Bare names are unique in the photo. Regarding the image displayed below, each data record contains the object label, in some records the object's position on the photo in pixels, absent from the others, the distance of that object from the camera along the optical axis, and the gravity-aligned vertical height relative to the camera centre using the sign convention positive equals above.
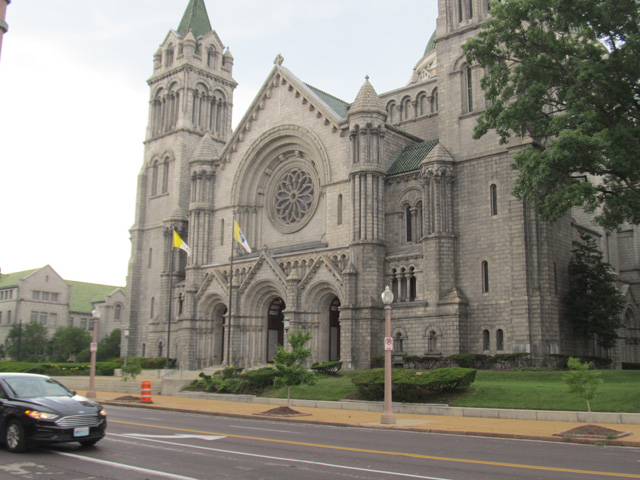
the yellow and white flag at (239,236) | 46.12 +8.38
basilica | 37.62 +8.22
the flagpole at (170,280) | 52.03 +6.20
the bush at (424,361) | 36.57 -0.11
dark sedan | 13.20 -1.25
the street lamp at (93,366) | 32.09 -0.50
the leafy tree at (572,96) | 26.20 +11.10
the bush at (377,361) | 38.74 -0.13
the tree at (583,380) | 19.17 -0.57
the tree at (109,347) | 68.25 +0.96
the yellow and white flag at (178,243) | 50.81 +8.67
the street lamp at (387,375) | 21.25 -0.53
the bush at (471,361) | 35.38 -0.07
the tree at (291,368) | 26.14 -0.39
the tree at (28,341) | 75.62 +1.72
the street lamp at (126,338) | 54.41 +1.55
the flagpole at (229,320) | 45.14 +2.64
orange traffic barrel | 30.48 -1.67
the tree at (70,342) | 74.19 +1.55
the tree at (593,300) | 36.47 +3.34
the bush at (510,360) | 34.34 +0.00
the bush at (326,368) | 36.34 -0.53
